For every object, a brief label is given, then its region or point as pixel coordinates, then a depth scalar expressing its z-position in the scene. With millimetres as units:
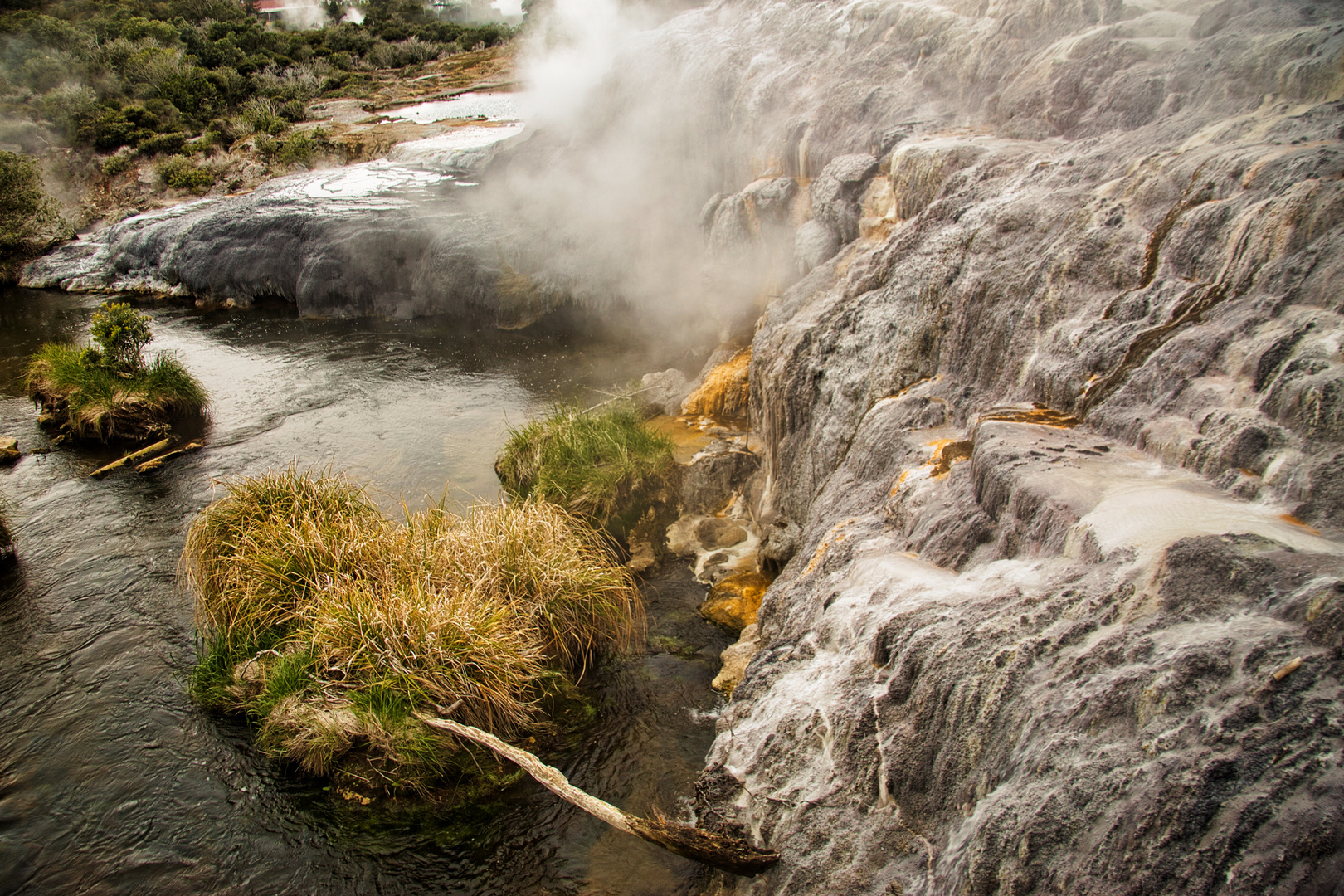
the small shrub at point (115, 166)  28406
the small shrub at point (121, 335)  11414
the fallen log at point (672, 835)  3902
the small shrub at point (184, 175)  26297
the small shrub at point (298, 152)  25453
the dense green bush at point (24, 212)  22772
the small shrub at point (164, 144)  28750
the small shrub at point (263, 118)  28484
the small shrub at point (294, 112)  31078
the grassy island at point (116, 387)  11406
